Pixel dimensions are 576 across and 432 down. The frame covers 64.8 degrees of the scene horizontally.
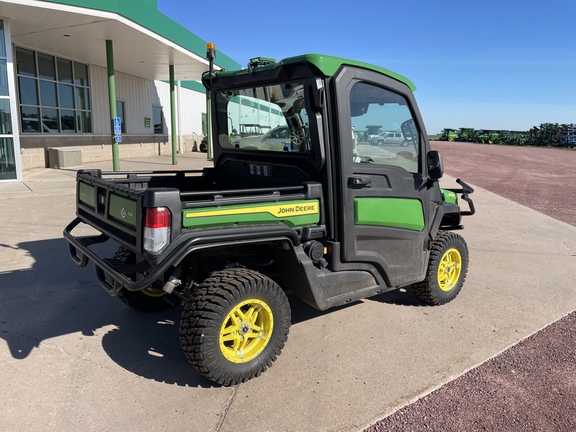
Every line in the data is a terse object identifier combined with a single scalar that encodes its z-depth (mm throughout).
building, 11172
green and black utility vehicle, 2848
